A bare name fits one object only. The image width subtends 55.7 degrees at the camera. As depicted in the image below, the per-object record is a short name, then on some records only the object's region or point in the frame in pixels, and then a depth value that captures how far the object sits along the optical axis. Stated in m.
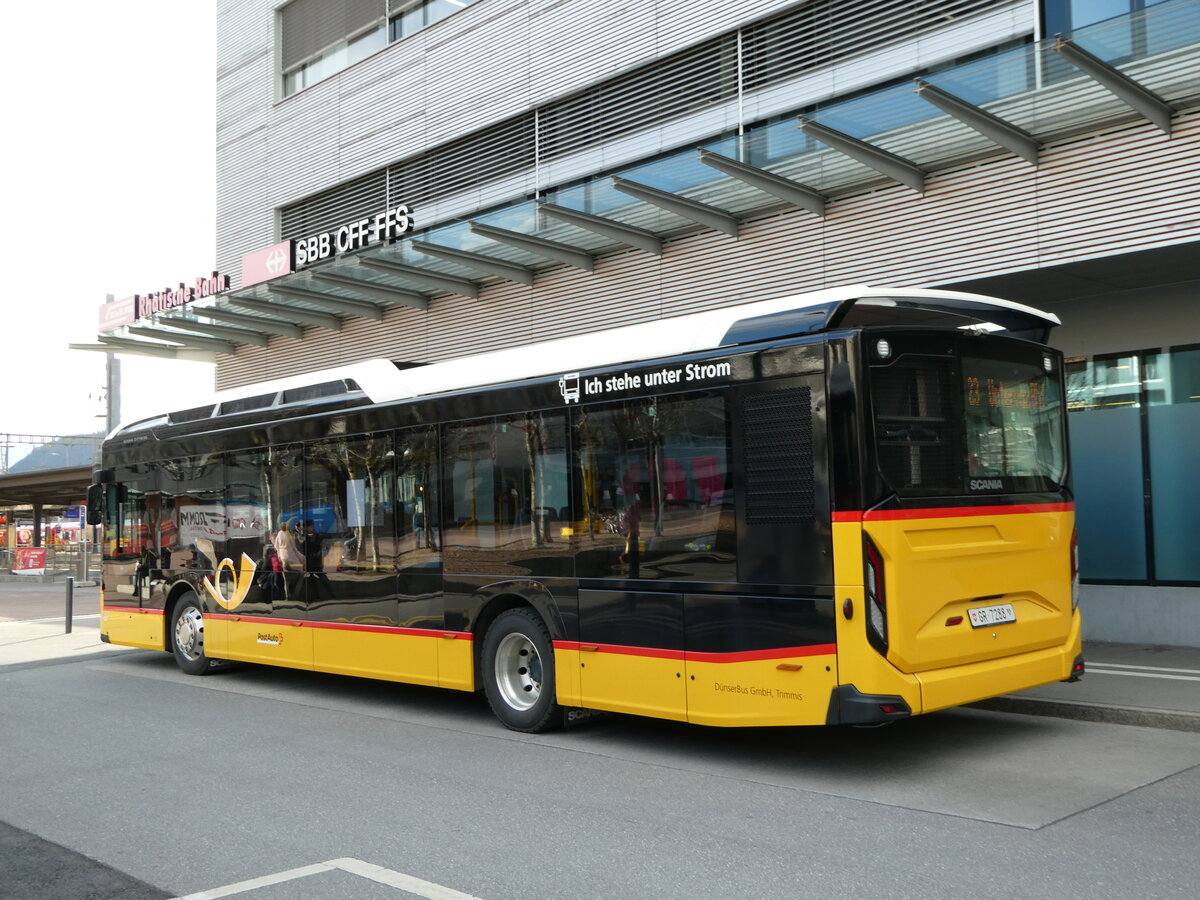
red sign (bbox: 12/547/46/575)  40.16
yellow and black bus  6.78
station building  10.88
